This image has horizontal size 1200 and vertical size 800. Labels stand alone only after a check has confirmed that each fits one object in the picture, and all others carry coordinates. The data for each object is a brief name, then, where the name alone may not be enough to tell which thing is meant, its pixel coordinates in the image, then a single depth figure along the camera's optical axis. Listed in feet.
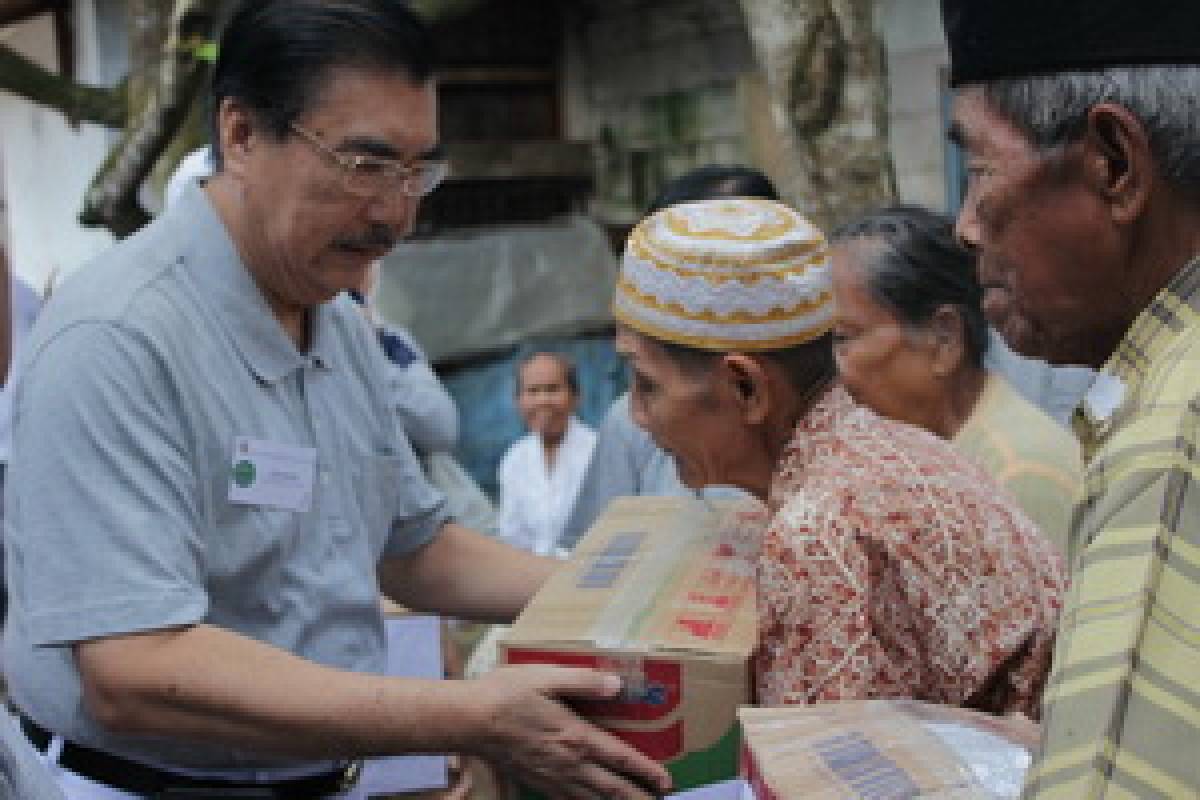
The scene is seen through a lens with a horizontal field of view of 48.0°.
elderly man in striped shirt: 3.28
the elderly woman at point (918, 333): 9.23
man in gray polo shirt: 6.48
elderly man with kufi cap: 5.65
